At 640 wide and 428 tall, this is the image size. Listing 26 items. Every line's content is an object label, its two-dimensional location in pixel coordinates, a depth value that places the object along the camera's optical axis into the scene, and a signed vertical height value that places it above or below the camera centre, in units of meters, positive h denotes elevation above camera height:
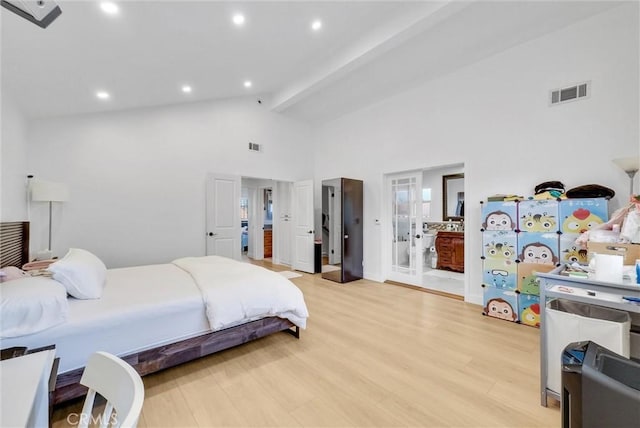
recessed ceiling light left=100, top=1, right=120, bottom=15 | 2.04 +1.67
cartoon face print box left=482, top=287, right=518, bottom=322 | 3.16 -1.14
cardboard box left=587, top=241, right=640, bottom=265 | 1.87 -0.29
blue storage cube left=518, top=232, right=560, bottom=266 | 2.94 -0.42
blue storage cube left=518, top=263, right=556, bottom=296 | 2.99 -0.77
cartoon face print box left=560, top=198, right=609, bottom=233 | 2.66 -0.03
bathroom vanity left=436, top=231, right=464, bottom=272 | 5.47 -0.81
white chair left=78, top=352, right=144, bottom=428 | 0.75 -0.55
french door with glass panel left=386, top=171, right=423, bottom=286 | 4.65 -0.27
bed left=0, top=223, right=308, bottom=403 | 1.68 -0.77
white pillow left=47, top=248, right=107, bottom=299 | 1.94 -0.47
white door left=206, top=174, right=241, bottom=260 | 4.74 -0.01
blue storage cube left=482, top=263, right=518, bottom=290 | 3.18 -0.82
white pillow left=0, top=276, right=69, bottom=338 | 1.52 -0.56
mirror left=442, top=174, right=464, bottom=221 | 5.92 +0.36
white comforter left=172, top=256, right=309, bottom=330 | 2.18 -0.74
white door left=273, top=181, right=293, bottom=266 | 6.53 -0.20
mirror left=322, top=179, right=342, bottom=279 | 5.12 -0.27
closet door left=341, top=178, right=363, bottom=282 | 5.02 -0.30
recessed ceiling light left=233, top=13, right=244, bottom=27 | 2.68 +2.05
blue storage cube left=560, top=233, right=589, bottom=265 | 2.77 -0.42
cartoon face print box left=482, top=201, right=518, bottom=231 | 3.20 -0.04
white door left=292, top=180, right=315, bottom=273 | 5.73 -0.28
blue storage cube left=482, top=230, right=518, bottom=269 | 3.20 -0.45
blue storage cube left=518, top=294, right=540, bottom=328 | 3.03 -1.15
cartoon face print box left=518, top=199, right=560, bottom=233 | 2.93 -0.05
